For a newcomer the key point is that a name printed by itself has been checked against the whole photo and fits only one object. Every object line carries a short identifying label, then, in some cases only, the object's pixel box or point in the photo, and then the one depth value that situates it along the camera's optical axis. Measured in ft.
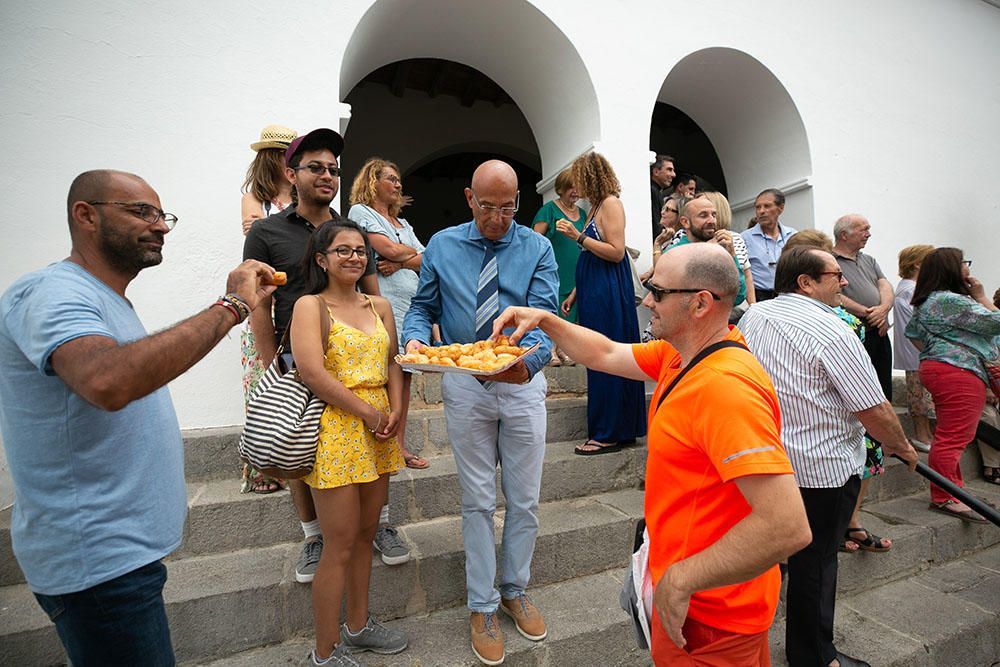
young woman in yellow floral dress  6.55
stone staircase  7.43
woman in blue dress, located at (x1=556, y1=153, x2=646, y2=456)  11.82
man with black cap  7.92
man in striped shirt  7.21
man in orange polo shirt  3.93
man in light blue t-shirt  3.99
